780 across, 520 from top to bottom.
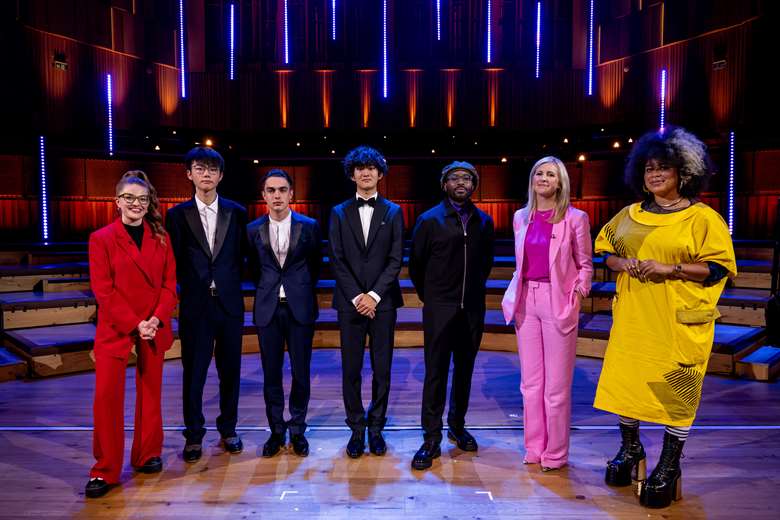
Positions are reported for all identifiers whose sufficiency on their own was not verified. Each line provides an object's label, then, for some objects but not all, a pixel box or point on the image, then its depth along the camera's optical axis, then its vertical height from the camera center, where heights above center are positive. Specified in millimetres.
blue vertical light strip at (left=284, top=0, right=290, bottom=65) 11117 +3343
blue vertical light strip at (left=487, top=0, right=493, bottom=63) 11148 +3636
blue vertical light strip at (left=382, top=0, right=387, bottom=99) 11188 +3661
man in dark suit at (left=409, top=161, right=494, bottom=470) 2951 -311
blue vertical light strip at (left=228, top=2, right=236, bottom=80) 11039 +3126
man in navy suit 2996 -393
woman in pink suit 2771 -383
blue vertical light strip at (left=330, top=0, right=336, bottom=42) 11168 +3767
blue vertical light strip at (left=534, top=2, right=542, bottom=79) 11039 +3665
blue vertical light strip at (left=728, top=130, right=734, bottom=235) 8625 +448
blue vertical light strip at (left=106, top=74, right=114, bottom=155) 9703 +1969
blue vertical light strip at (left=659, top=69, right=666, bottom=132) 9688 +1859
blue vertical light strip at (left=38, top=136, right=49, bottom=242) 8762 +356
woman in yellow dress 2381 -305
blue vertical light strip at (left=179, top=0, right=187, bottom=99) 10789 +2954
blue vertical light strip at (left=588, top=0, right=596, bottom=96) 10766 +3206
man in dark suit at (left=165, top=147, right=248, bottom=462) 2945 -284
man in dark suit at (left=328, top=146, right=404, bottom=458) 2969 -264
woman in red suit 2625 -423
